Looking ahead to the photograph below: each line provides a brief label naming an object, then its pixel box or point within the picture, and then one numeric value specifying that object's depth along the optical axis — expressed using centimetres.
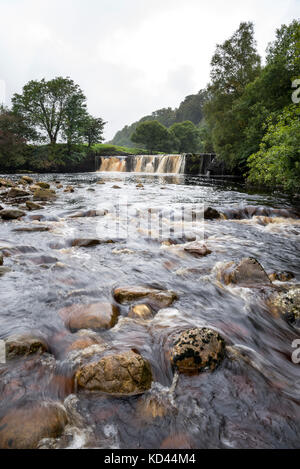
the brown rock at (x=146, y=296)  285
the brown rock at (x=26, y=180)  1637
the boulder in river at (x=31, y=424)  130
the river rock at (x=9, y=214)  650
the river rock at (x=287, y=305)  265
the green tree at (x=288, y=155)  837
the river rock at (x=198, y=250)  450
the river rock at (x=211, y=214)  783
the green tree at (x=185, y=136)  7100
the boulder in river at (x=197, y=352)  189
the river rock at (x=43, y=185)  1311
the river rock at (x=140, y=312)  256
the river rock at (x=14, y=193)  972
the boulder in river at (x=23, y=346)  196
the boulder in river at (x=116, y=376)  168
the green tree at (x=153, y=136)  6388
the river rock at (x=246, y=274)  337
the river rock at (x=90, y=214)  748
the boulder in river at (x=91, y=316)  237
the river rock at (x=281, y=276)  358
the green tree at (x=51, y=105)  3338
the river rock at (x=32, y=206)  791
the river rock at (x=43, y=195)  994
